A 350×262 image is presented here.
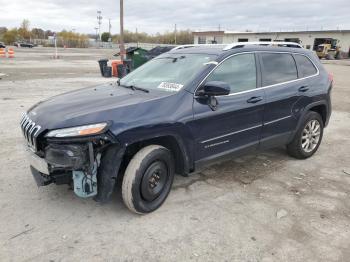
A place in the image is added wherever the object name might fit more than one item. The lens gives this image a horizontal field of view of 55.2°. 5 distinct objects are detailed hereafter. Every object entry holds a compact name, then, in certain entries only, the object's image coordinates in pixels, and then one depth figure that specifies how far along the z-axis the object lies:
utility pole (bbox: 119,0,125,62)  25.23
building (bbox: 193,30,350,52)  51.94
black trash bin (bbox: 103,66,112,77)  17.12
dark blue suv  3.12
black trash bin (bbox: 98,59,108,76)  17.14
